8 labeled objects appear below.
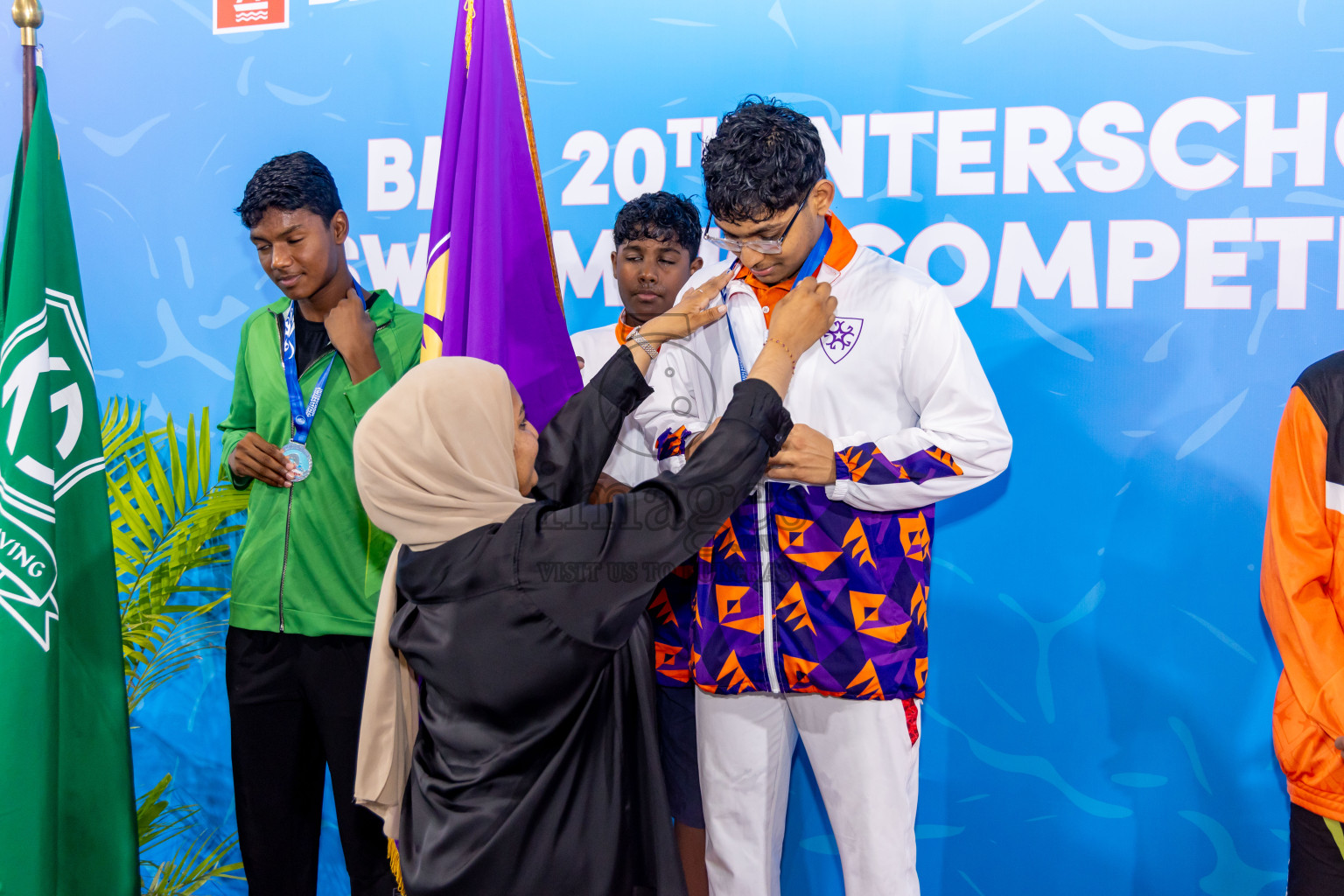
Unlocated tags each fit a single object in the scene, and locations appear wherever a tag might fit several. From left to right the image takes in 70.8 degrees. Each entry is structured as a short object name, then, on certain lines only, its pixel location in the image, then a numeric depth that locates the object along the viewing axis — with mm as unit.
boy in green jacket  2154
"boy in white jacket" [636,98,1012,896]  1640
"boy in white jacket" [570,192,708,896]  1939
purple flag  1862
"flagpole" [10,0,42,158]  1933
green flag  1835
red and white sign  2768
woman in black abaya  1332
